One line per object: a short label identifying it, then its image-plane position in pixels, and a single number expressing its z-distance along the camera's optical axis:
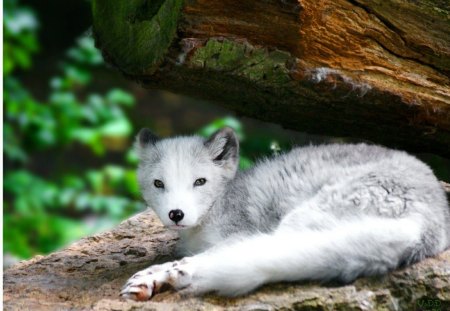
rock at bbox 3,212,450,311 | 5.16
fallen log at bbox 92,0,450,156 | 5.69
